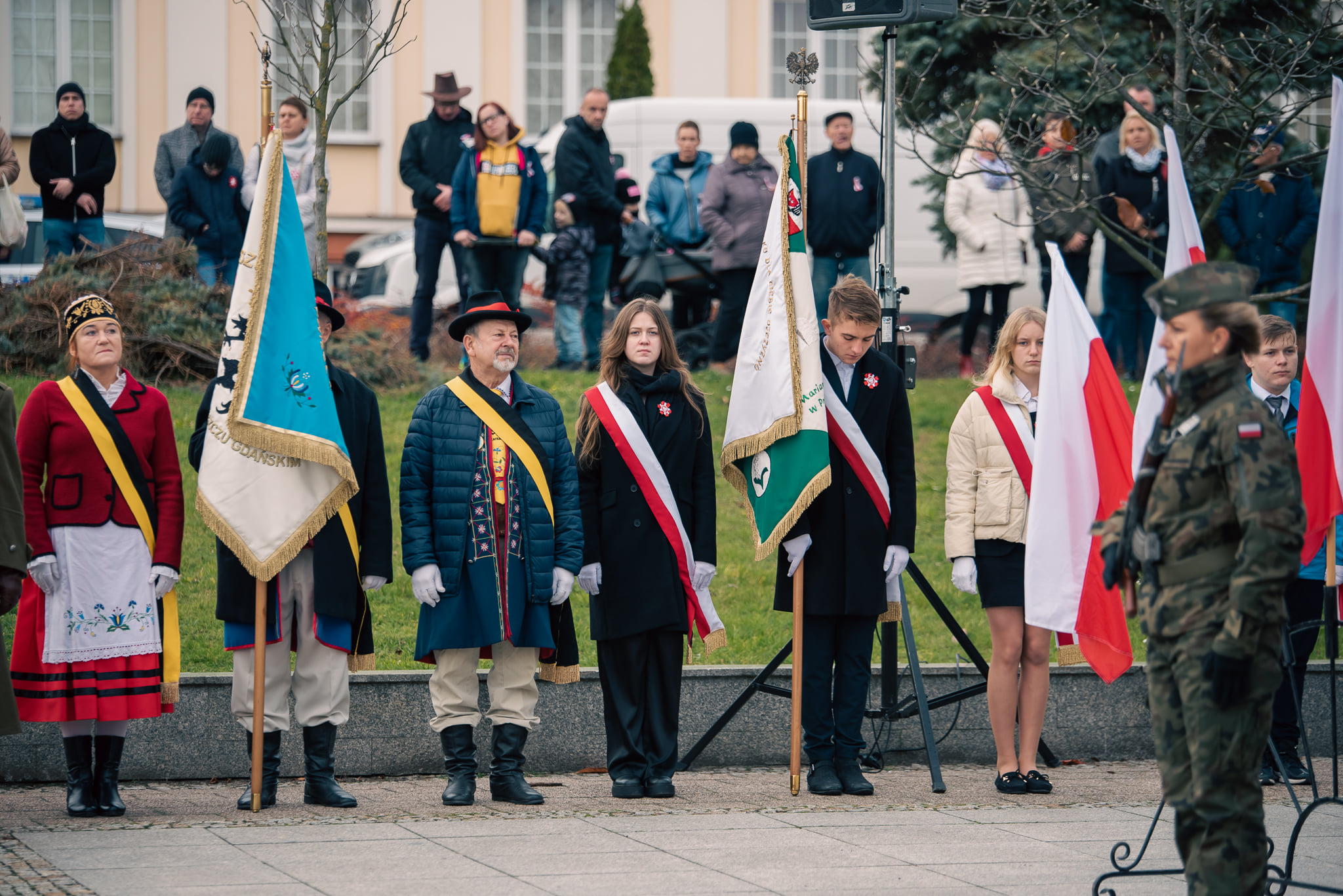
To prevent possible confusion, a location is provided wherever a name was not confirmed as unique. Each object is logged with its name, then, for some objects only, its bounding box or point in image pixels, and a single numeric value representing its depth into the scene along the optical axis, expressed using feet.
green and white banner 49.01
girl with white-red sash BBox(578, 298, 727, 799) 48.03
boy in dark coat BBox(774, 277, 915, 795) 49.21
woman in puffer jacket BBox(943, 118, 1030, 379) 95.25
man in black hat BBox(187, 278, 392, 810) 45.91
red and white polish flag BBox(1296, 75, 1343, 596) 40.81
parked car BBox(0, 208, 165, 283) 95.55
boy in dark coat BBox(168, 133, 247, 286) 90.17
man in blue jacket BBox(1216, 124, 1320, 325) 91.91
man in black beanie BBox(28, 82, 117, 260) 90.58
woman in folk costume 44.91
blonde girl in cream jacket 49.42
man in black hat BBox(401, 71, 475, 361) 91.91
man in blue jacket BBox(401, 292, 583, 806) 46.09
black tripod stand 50.60
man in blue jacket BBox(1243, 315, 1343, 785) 51.31
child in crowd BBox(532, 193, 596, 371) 95.30
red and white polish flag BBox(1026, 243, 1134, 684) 47.47
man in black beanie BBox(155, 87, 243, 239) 92.17
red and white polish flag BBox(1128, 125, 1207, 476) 40.86
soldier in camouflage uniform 31.24
